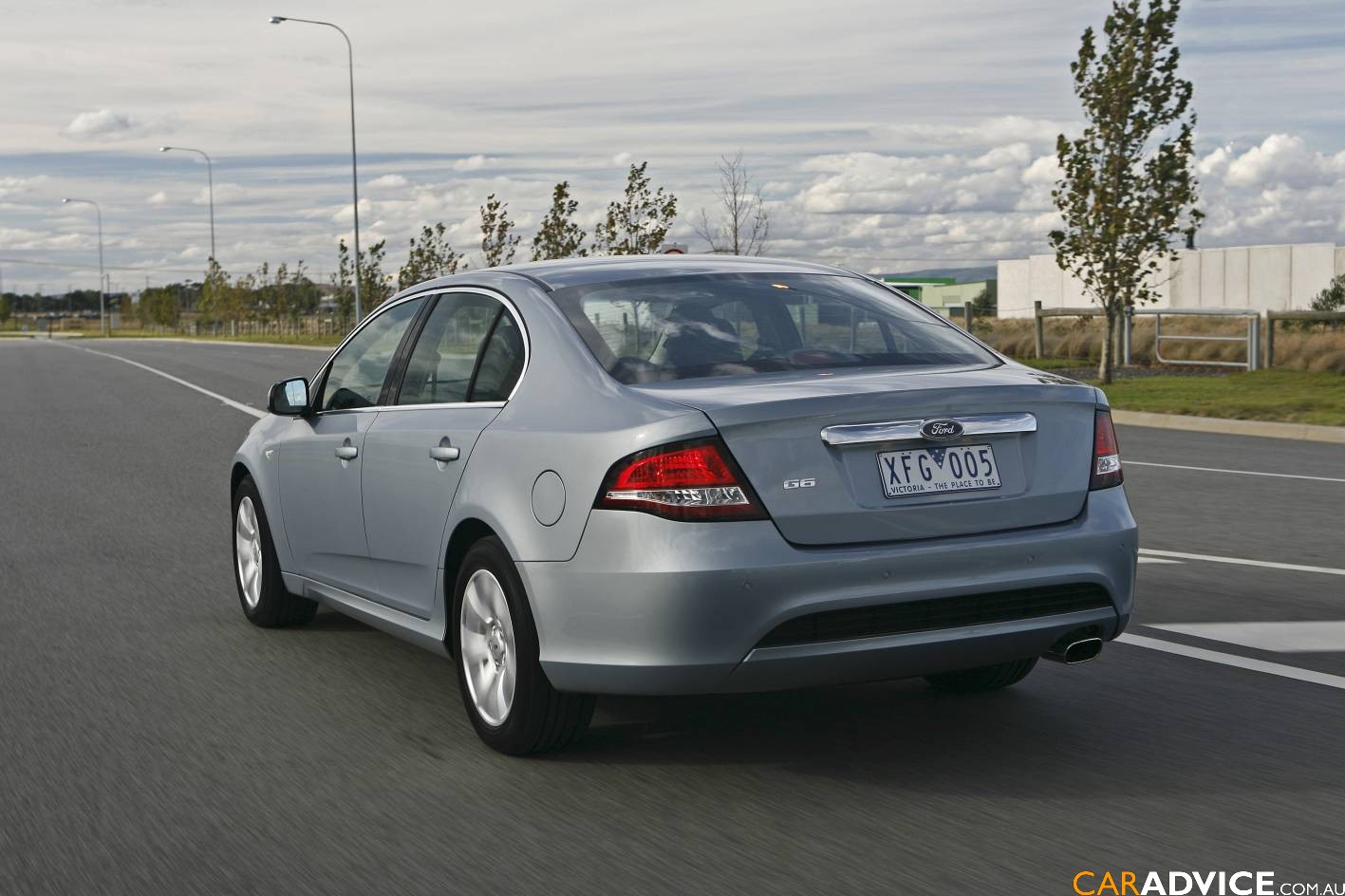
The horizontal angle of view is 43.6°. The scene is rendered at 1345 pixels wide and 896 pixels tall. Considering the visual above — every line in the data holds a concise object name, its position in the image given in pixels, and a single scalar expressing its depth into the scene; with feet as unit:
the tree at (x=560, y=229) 151.23
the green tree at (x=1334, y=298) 226.38
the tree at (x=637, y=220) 136.56
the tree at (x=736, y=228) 121.39
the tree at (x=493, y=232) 171.94
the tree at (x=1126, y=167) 81.66
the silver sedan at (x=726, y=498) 15.46
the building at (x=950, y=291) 425.69
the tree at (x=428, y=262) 208.13
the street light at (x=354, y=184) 168.04
